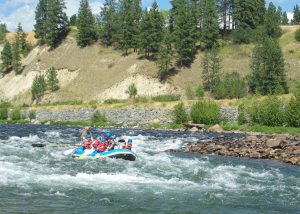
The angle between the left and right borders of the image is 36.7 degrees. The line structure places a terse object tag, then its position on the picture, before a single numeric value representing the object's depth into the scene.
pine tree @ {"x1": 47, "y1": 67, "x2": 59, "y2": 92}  107.88
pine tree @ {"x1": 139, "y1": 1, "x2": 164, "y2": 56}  106.06
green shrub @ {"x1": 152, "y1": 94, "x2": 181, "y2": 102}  80.69
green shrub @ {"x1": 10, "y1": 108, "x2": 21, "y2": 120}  84.56
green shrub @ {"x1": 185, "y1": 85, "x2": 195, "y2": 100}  87.88
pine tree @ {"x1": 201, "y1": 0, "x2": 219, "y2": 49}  107.06
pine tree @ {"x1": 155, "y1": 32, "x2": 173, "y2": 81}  97.12
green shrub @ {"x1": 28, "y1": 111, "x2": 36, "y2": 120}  83.81
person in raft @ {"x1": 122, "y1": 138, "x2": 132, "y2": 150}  30.28
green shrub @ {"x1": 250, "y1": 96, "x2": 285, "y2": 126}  58.83
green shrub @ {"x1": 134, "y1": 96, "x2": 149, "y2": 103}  80.53
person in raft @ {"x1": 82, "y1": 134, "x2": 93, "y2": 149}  31.47
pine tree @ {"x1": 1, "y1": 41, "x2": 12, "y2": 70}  129.36
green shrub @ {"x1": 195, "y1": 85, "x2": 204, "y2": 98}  84.94
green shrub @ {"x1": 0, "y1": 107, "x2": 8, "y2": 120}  86.56
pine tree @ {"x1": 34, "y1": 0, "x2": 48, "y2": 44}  134.50
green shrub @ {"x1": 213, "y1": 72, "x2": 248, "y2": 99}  79.31
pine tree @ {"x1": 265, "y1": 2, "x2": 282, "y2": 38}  109.56
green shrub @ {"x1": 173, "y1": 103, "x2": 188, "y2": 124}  67.81
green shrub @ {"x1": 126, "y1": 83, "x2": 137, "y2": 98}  92.44
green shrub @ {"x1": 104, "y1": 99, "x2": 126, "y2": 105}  85.19
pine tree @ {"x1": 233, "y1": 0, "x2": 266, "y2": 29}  113.41
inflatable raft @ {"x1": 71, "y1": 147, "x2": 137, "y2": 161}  29.45
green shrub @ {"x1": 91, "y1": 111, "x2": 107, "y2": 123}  76.18
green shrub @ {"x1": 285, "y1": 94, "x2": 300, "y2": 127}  55.59
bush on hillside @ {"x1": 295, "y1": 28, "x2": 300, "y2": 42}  107.44
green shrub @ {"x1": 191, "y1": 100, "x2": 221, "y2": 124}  65.44
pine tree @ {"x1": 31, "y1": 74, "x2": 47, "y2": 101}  106.03
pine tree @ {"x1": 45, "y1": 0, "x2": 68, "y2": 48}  128.88
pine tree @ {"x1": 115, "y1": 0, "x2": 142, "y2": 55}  112.75
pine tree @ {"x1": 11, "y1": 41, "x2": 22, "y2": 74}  125.61
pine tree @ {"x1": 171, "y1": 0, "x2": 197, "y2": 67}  103.00
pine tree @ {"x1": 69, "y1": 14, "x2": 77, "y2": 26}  151.62
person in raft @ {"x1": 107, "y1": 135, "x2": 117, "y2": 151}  31.00
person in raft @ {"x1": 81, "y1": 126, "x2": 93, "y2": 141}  32.79
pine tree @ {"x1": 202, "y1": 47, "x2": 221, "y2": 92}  91.25
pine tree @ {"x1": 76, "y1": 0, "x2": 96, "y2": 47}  122.50
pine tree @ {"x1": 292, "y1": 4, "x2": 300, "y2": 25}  162.74
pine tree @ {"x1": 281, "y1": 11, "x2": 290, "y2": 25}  184.75
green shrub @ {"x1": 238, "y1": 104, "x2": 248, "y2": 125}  63.12
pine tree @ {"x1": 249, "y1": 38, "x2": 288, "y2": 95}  81.00
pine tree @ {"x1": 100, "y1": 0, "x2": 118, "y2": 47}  123.65
